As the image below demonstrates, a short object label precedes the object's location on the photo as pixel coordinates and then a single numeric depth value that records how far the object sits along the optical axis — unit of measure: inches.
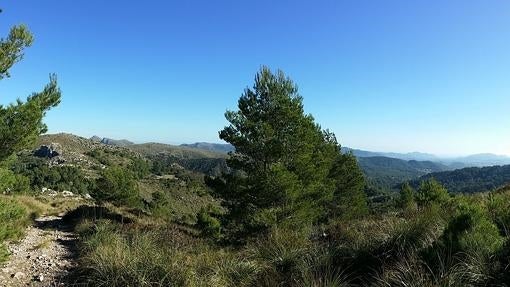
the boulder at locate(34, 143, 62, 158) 4825.3
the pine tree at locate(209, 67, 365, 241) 742.5
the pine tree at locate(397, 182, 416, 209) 1270.2
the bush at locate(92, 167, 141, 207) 1146.4
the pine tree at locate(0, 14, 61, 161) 332.8
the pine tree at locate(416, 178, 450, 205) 807.7
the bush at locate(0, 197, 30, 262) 283.4
